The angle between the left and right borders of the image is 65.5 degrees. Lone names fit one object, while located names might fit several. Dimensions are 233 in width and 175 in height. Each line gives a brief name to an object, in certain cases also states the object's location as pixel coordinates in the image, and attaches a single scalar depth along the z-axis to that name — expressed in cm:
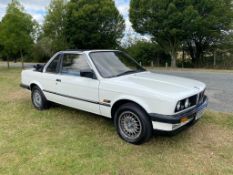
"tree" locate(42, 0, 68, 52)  2252
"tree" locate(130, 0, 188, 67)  1469
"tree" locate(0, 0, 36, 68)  1527
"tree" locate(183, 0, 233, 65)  1423
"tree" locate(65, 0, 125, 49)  1933
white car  287
